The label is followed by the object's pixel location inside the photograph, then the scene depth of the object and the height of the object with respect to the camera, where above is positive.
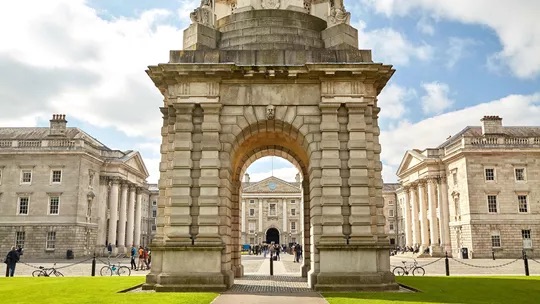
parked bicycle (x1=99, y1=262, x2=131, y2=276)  27.28 -2.23
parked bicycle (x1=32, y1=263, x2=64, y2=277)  25.16 -2.03
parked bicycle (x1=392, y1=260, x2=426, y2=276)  26.56 -2.23
